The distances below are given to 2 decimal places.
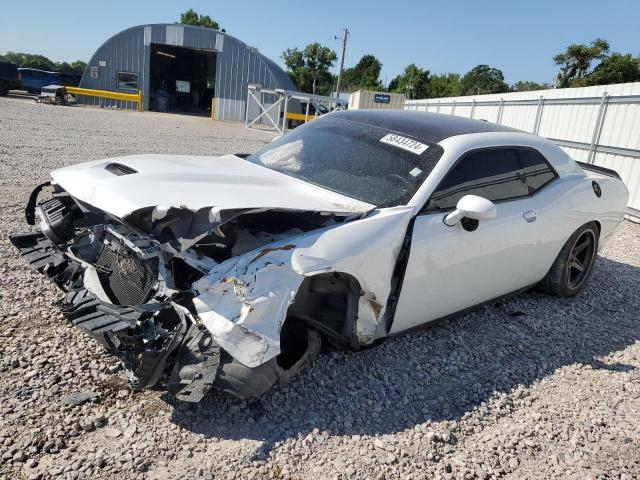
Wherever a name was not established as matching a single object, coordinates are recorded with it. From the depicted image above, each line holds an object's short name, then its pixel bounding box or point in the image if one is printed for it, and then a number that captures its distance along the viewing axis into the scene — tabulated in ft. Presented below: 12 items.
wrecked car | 8.05
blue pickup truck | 95.81
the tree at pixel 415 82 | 187.93
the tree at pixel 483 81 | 206.90
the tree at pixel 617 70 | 123.03
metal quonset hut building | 96.78
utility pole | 136.38
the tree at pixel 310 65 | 196.65
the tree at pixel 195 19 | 245.45
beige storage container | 93.61
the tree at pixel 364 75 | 230.27
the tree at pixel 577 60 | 139.54
